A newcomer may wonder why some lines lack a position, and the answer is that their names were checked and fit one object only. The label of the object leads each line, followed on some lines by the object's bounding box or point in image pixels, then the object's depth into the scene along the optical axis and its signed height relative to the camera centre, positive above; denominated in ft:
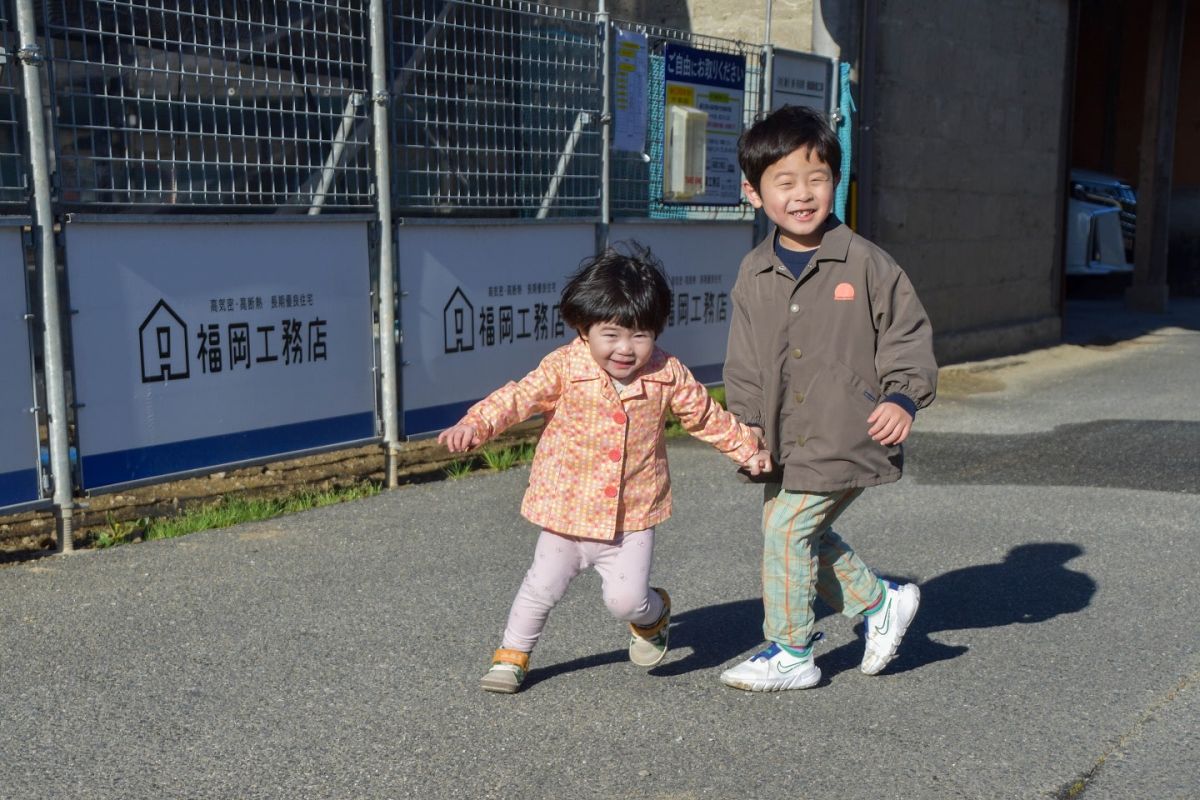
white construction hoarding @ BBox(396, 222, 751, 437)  21.13 -2.20
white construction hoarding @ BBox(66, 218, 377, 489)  16.97 -2.35
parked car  48.78 -2.07
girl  11.59 -2.31
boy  11.61 -1.66
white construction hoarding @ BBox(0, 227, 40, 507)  15.97 -2.63
